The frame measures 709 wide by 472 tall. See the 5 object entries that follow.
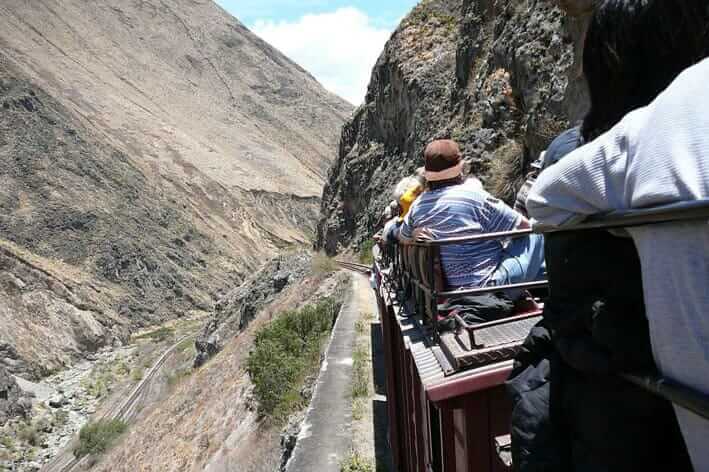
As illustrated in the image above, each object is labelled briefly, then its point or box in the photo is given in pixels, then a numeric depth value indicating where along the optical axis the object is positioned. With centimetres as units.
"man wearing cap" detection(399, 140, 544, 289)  376
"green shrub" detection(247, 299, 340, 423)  1437
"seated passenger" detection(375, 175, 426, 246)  536
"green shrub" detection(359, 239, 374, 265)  2944
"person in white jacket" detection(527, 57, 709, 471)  126
